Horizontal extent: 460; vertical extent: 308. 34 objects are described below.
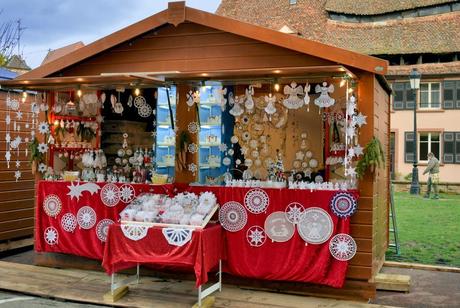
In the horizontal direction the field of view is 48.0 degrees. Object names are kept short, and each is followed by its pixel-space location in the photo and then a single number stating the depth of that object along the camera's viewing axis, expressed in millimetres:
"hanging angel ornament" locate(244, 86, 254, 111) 6627
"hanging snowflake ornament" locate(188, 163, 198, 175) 6844
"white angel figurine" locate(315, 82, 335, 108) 5991
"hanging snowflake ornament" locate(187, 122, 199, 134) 6891
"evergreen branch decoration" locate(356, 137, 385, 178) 5824
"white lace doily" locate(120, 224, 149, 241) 5758
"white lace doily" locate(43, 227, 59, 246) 7270
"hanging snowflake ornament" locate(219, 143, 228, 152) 7398
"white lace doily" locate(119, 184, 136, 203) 6891
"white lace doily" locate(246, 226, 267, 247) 6242
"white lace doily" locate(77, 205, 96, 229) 7035
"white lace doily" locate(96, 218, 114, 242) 6934
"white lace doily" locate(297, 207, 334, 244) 5945
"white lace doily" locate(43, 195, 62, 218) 7254
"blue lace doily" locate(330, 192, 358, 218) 5828
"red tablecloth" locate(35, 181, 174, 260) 6934
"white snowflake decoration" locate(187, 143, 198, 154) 6852
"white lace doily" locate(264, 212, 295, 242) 6117
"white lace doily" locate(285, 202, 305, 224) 6059
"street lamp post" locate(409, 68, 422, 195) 20391
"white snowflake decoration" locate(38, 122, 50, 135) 7438
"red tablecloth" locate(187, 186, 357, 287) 5945
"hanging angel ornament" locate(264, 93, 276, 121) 6390
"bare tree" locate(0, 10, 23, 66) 18984
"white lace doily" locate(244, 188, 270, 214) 6219
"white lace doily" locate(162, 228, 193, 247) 5562
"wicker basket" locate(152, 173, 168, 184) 6852
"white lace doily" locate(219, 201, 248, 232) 6297
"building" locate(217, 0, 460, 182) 25234
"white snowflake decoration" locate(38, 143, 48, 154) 7465
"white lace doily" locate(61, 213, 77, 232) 7148
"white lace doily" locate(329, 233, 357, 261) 5879
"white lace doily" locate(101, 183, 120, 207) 6931
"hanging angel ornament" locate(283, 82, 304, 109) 6346
